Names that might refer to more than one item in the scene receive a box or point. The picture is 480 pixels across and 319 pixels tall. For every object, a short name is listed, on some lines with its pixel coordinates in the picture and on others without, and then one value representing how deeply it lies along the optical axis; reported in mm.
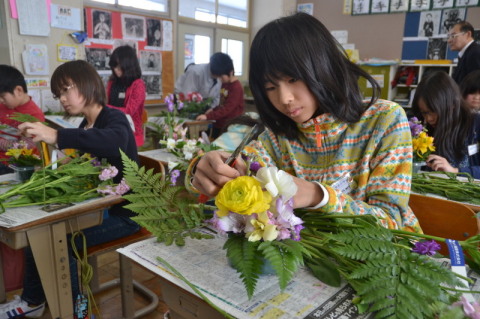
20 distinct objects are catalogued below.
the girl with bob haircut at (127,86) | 3811
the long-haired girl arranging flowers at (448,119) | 2404
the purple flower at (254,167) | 760
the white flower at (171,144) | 2621
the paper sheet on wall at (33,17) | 3515
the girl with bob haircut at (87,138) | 1805
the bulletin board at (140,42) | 4785
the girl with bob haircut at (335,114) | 1018
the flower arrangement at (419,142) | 2006
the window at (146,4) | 5102
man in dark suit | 4082
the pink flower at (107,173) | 1668
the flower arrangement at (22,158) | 1854
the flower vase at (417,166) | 1997
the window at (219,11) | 6047
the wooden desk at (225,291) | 675
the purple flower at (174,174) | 1256
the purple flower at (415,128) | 2025
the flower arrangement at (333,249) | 606
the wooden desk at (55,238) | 1504
